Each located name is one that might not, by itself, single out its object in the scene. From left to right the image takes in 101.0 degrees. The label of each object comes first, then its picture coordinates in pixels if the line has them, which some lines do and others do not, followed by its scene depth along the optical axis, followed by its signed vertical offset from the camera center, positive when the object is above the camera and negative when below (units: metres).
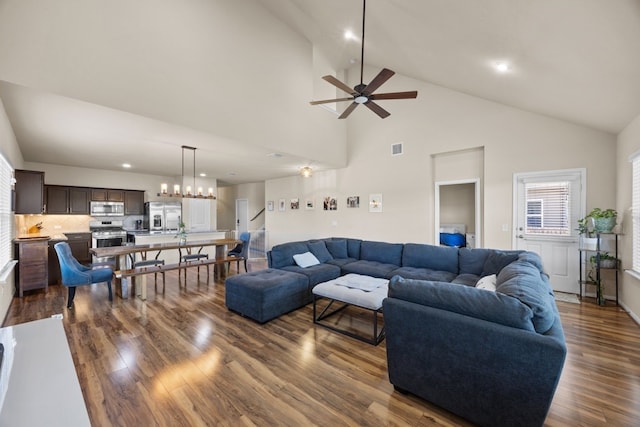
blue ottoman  3.46 -1.15
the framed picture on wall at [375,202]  6.90 +0.24
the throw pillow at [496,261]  3.66 -0.71
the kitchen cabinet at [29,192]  4.23 +0.31
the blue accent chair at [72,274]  3.90 -0.97
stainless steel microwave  7.19 +0.06
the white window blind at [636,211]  3.50 +0.01
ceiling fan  3.07 +1.48
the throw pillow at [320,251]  5.20 -0.79
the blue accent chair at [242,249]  6.38 -0.92
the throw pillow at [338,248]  5.60 -0.79
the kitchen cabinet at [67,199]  6.51 +0.29
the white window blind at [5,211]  3.38 +0.00
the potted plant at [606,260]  4.12 -0.78
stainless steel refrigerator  7.68 -0.15
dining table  4.41 -0.72
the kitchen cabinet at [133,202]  7.80 +0.25
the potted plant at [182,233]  5.47 -0.47
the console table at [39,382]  0.82 -0.64
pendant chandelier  5.16 +0.45
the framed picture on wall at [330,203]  7.85 +0.24
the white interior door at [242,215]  11.18 -0.17
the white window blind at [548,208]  4.68 +0.06
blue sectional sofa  1.57 -0.89
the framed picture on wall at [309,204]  8.41 +0.23
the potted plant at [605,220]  3.93 -0.13
